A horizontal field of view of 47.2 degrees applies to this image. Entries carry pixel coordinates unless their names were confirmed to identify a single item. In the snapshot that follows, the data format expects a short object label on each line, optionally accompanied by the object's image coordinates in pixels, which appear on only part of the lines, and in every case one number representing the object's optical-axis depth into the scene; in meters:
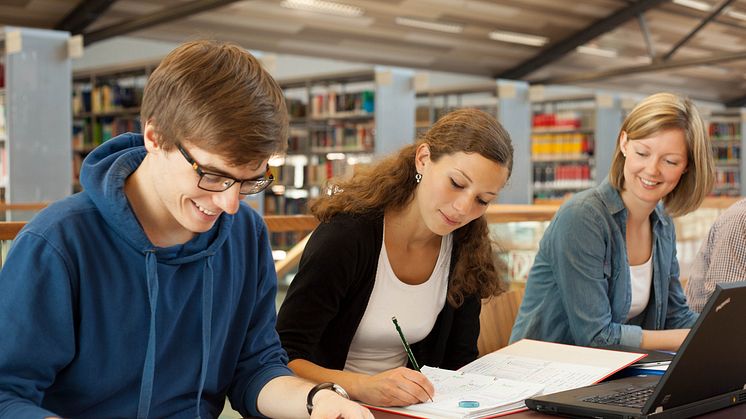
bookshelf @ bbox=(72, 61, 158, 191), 8.83
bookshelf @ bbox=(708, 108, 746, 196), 14.01
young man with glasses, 1.16
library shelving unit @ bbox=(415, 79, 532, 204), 10.63
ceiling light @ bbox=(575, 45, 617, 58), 15.08
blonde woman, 2.15
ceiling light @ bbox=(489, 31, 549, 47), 13.80
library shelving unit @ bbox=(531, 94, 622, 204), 10.95
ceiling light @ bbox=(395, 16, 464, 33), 12.45
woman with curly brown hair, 1.82
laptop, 1.26
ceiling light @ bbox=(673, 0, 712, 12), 12.85
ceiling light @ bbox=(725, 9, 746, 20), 13.57
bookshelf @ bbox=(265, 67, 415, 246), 8.95
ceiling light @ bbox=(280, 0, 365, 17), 11.15
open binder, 1.35
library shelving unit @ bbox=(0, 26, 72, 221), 7.64
